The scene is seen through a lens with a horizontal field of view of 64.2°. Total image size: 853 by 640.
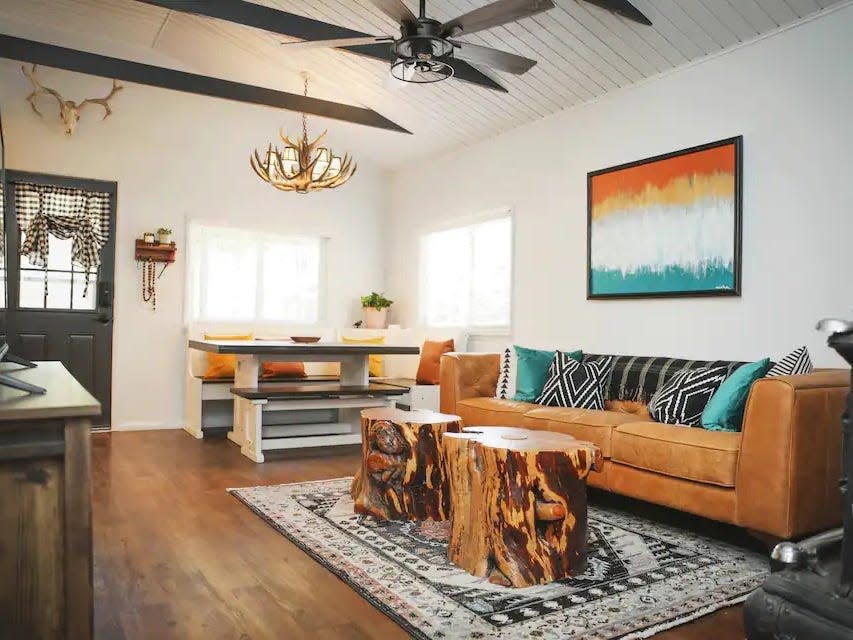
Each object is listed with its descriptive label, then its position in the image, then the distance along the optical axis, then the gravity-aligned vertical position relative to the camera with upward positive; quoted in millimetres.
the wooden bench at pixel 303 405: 4848 -603
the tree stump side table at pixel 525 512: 2473 -682
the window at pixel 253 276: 6602 +484
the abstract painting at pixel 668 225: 3973 +673
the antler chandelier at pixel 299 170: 5031 +1160
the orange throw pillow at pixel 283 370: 6105 -410
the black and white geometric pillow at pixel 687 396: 3484 -342
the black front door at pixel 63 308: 5727 +108
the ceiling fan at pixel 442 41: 3119 +1433
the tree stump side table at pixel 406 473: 3229 -701
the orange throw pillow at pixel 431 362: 5980 -309
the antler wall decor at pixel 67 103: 5672 +1843
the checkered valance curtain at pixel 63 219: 5766 +879
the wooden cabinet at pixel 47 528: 1359 -420
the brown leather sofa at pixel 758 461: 2682 -561
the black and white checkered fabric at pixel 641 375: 3975 -267
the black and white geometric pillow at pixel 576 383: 4184 -339
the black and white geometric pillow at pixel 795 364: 3158 -145
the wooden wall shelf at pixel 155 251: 6090 +644
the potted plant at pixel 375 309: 7105 +177
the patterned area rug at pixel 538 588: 2115 -918
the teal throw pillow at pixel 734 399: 3199 -319
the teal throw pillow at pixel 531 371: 4480 -286
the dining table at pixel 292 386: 4871 -443
